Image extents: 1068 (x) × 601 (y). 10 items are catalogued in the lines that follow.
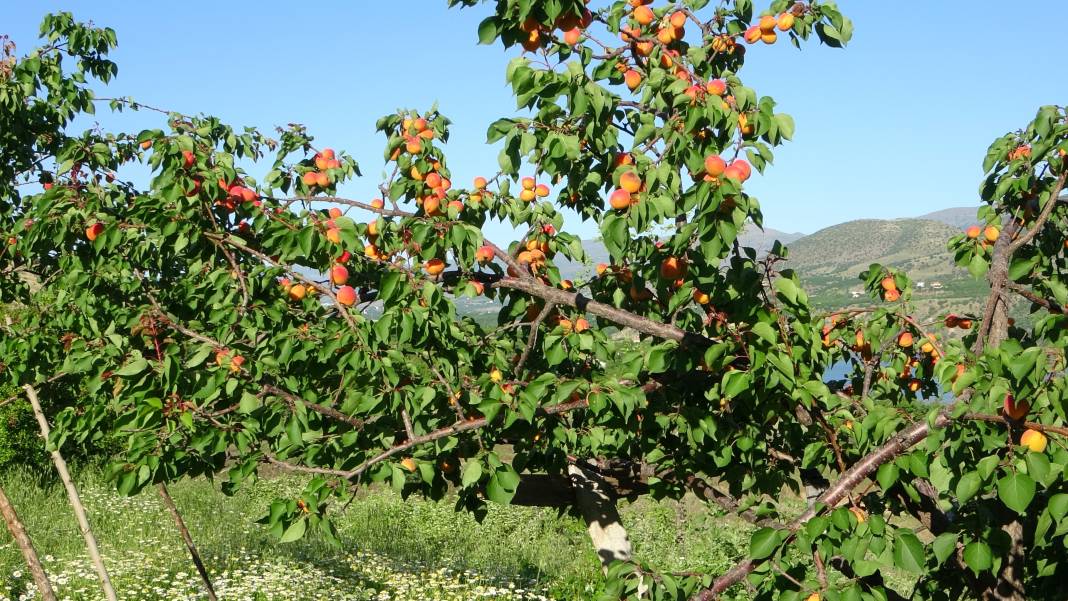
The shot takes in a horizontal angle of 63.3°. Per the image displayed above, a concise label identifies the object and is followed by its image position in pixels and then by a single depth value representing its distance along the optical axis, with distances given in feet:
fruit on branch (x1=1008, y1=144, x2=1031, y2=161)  11.98
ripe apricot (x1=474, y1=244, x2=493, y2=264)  10.98
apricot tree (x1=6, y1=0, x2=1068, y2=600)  7.97
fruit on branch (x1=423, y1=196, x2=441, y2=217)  11.71
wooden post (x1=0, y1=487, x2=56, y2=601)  17.22
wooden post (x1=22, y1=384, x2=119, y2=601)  17.99
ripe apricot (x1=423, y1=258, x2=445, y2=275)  10.99
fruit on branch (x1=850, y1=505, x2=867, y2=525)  8.54
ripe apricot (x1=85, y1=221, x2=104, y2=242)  12.31
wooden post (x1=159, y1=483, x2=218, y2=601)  18.59
